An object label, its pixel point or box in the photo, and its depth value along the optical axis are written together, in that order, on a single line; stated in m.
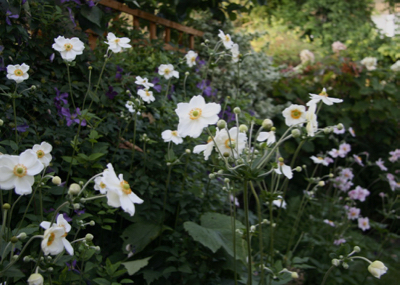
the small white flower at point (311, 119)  1.21
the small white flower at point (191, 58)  2.31
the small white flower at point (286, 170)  1.44
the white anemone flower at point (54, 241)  0.85
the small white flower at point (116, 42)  1.63
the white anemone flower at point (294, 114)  1.29
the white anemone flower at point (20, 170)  0.89
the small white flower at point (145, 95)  1.94
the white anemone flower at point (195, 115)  1.12
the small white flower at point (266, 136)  1.39
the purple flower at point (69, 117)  1.81
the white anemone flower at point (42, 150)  1.15
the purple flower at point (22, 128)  1.66
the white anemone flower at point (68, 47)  1.52
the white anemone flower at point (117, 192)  0.89
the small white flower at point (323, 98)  1.32
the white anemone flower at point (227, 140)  1.31
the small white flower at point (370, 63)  4.34
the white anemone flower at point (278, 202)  2.09
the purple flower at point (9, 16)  1.72
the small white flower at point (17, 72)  1.45
